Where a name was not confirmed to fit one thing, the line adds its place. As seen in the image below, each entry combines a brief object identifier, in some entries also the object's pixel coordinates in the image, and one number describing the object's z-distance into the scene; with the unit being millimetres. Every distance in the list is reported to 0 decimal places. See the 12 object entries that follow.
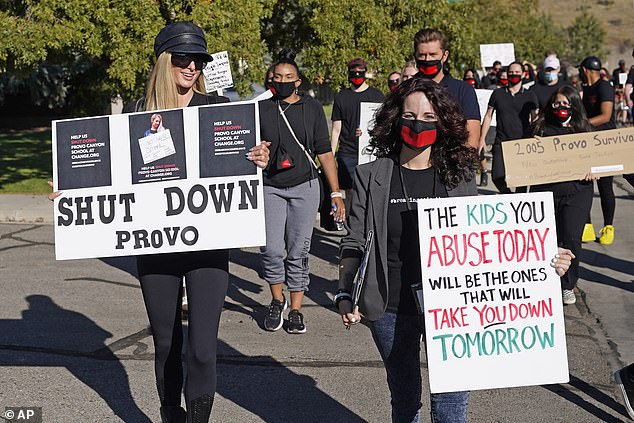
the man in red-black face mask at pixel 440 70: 6117
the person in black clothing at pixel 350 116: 9883
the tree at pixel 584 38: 67375
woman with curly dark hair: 3936
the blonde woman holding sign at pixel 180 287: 4473
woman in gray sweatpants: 7086
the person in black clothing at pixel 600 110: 9766
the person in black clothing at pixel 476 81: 15805
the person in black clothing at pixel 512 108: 10945
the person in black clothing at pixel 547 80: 10984
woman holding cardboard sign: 7660
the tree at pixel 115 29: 13094
